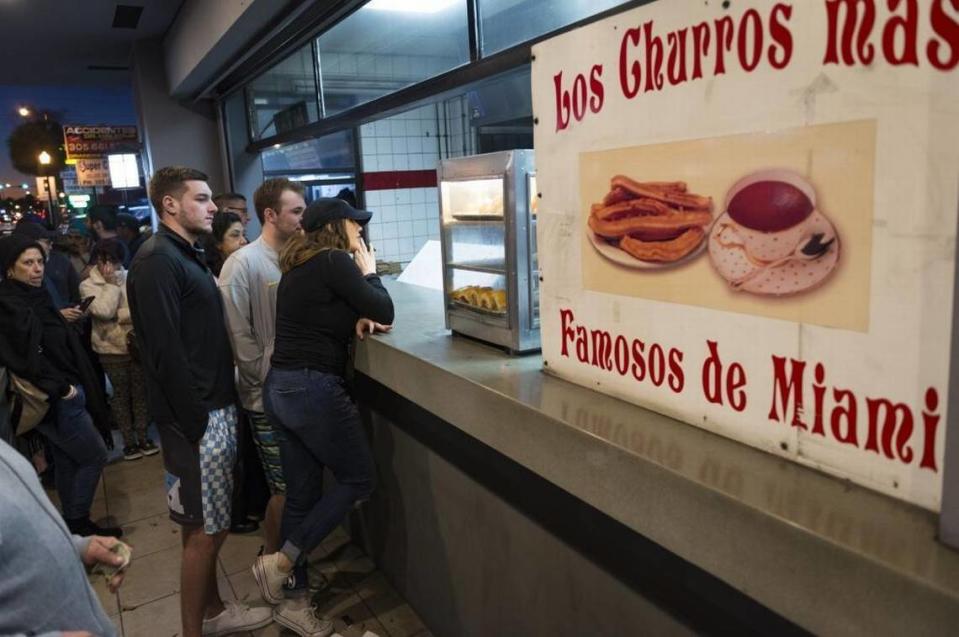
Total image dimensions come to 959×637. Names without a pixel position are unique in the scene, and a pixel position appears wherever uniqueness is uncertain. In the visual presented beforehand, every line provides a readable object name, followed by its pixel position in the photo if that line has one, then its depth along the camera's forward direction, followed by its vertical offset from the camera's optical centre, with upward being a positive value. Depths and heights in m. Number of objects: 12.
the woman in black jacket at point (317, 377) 2.61 -0.64
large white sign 1.08 -0.04
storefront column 7.34 +1.17
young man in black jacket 2.47 -0.55
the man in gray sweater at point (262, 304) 3.04 -0.38
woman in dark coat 3.52 -0.76
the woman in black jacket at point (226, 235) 3.99 -0.07
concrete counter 1.00 -0.57
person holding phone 4.76 -0.73
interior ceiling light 3.71 +1.23
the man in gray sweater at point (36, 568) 1.23 -0.65
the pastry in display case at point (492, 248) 2.23 -0.14
